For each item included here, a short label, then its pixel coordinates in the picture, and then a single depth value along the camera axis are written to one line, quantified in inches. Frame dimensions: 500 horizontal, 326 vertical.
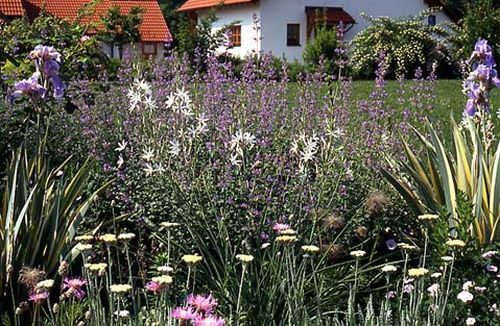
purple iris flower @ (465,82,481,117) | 169.8
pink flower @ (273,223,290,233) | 121.9
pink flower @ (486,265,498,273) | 134.5
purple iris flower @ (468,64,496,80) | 167.2
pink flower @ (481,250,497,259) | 137.3
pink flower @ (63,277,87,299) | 101.5
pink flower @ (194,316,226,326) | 80.7
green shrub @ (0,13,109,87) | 201.9
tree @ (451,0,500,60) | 1040.2
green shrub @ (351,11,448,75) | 996.6
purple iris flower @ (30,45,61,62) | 143.0
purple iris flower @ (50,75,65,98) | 147.3
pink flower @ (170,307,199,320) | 82.1
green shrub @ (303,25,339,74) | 1072.2
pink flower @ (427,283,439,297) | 117.1
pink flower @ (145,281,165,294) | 93.4
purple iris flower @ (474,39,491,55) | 170.1
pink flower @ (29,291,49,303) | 99.0
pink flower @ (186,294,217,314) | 88.4
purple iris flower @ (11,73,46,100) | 140.3
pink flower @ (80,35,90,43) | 207.8
